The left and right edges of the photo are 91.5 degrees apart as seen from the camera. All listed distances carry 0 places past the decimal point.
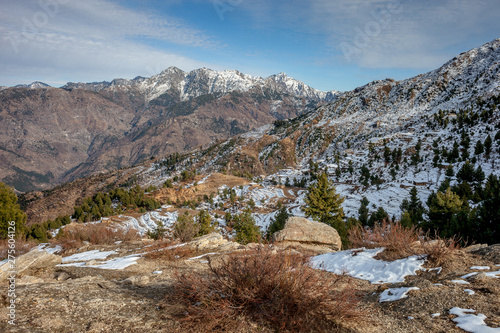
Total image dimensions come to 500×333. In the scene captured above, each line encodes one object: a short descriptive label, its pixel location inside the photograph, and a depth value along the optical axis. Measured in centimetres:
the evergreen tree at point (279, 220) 3089
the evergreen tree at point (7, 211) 2148
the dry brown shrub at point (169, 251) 984
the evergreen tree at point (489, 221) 1653
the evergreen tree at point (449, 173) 5291
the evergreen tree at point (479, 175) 4696
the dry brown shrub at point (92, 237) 1547
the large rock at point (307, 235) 1557
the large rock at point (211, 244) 1177
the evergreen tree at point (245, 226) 2552
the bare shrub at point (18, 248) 1307
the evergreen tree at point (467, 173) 4822
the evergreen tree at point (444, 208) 2422
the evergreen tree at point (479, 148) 5680
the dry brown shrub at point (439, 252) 701
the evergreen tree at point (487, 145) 5542
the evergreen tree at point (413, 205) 4246
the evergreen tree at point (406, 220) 2598
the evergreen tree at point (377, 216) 3856
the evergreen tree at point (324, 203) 3228
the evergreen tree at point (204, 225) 2482
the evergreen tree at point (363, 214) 4220
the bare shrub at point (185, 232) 1384
